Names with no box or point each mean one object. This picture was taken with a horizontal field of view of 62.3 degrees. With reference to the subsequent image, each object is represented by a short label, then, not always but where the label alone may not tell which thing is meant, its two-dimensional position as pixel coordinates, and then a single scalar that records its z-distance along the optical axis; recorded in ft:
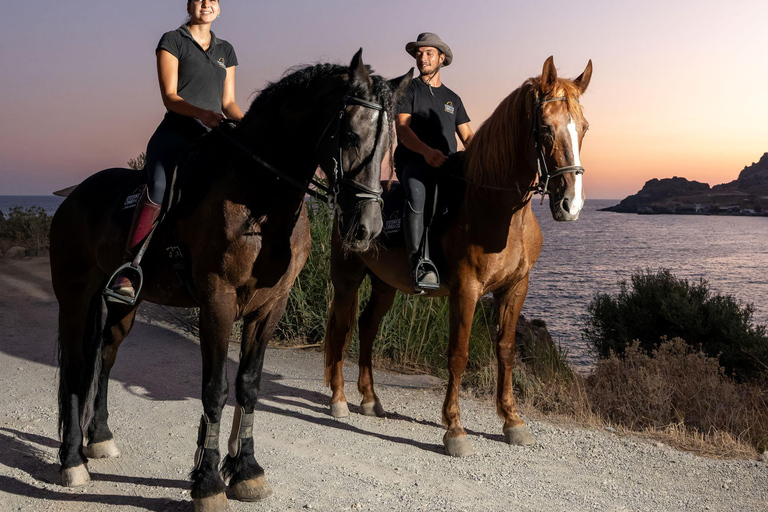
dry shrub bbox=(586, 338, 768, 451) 20.35
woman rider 13.14
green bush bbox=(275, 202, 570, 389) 25.61
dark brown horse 10.85
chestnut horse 15.22
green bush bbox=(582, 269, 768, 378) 39.96
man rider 18.13
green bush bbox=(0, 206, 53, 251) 63.10
